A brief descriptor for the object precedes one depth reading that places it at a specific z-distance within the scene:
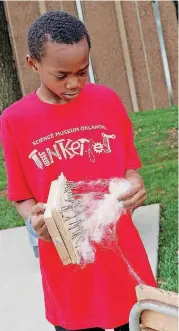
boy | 1.80
